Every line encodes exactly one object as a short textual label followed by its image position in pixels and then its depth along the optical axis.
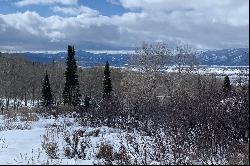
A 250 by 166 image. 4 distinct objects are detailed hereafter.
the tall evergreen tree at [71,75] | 62.28
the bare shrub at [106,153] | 9.72
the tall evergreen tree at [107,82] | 60.97
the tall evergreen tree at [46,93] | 69.29
